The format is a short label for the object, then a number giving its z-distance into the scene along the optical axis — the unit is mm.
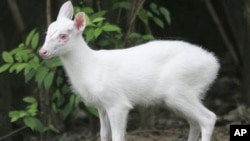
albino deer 11195
